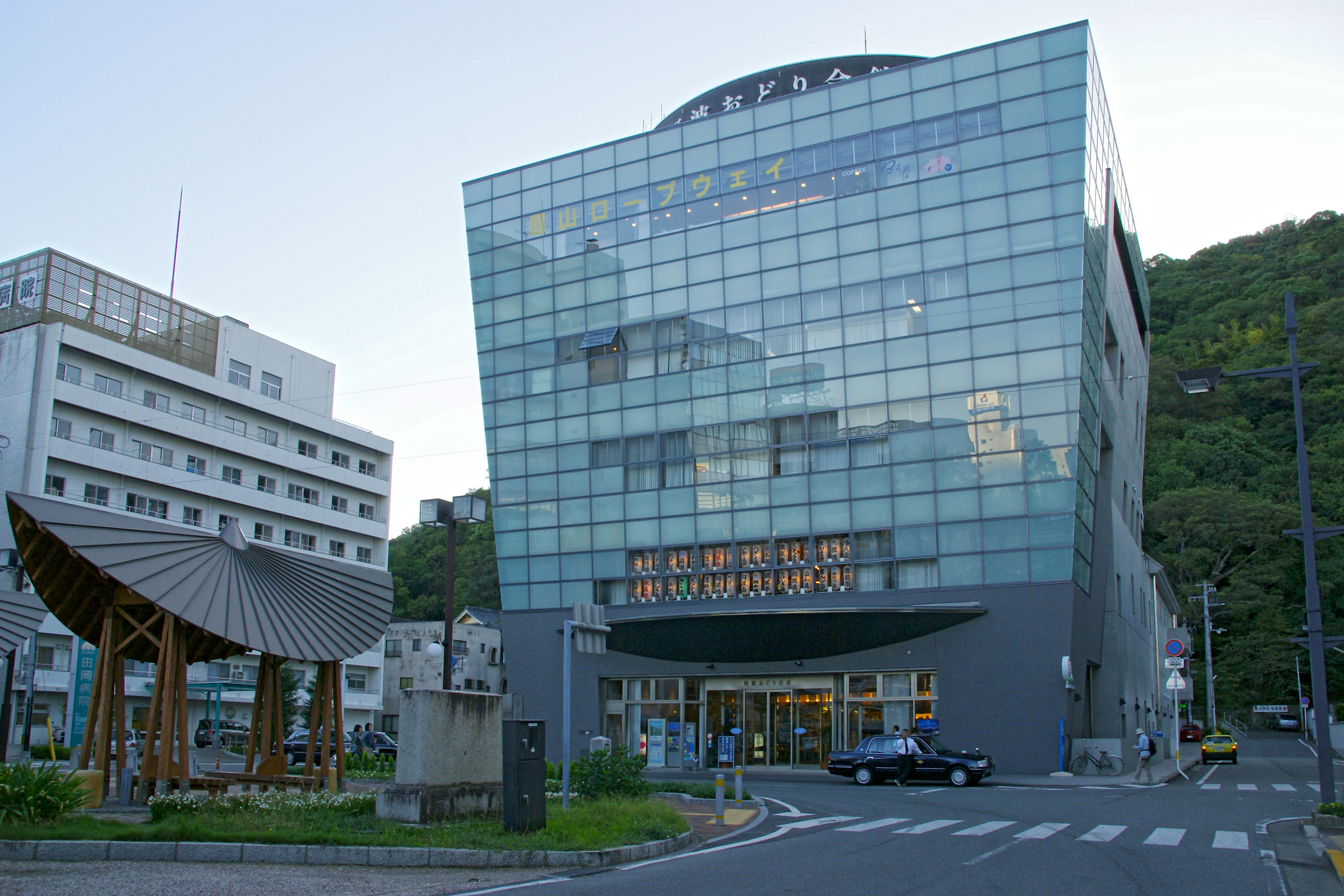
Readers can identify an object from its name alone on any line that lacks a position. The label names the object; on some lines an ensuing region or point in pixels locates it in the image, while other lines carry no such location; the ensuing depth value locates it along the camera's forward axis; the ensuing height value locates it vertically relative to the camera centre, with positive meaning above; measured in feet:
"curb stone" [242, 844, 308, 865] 39.37 -7.38
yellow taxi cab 149.69 -12.22
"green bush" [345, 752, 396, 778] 92.17 -10.17
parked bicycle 115.03 -11.17
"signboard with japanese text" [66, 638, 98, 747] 141.59 -4.99
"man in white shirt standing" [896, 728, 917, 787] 96.37 -9.00
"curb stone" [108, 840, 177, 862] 39.32 -7.33
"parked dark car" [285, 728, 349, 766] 142.56 -13.68
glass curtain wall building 122.72 +35.76
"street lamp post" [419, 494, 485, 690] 85.51 +11.12
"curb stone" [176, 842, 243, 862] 39.42 -7.38
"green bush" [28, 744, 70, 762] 117.19 -12.06
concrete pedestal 46.91 -4.86
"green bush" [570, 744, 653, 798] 64.80 -7.33
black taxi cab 95.14 -9.56
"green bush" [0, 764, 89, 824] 42.70 -5.87
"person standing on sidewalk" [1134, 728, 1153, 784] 128.56 -10.94
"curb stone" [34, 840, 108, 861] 38.75 -7.24
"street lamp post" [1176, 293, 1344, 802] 59.52 +6.95
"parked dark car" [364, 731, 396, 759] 156.66 -14.04
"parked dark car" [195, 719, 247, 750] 177.99 -14.34
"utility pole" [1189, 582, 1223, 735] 223.92 -2.51
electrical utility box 44.75 -5.23
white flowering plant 47.16 -6.87
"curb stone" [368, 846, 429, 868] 39.19 -7.39
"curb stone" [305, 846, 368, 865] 39.34 -7.42
